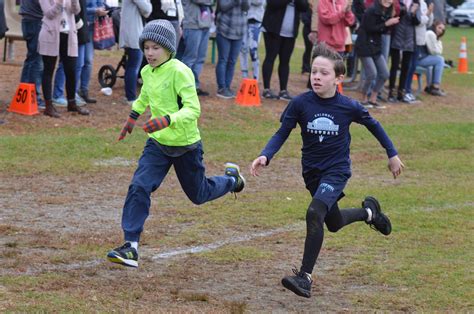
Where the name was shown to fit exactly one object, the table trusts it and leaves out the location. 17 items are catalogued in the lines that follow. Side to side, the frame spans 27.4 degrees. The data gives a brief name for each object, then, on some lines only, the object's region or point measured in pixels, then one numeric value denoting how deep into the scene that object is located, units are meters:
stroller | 16.03
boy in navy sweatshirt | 6.89
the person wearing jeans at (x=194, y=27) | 15.41
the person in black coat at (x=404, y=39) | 18.31
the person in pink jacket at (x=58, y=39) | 12.88
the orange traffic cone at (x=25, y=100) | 13.38
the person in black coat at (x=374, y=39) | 17.14
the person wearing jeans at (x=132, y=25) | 14.08
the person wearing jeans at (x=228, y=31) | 16.23
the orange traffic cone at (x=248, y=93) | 16.30
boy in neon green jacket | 7.08
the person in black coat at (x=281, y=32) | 16.44
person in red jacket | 16.62
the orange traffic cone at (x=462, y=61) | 25.98
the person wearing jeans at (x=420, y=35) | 18.61
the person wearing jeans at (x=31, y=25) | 13.23
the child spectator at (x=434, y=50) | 19.97
